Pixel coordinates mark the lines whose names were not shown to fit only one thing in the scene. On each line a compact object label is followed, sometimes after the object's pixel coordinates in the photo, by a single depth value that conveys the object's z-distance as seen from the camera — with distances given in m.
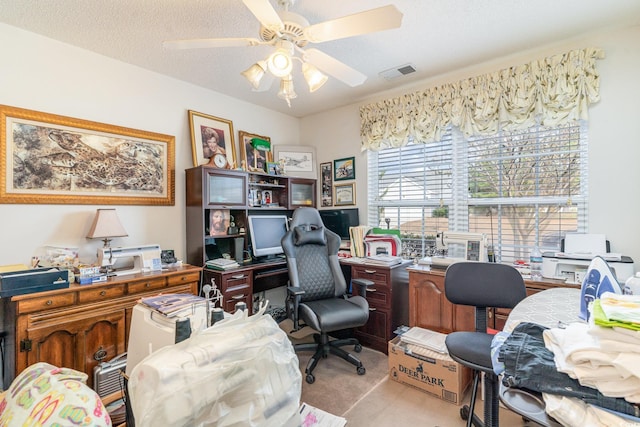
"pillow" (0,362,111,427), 0.82
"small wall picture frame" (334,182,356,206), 3.70
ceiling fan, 1.43
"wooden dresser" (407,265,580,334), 2.38
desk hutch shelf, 2.84
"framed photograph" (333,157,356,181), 3.70
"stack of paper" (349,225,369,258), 3.27
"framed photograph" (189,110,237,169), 3.08
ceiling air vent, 2.77
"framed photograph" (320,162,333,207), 3.91
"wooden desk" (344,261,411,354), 2.80
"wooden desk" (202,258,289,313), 2.76
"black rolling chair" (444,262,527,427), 1.53
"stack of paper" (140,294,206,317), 1.23
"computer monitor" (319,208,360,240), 3.55
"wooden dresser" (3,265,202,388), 1.84
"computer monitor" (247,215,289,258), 3.23
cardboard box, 2.08
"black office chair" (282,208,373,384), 2.43
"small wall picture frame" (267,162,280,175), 3.64
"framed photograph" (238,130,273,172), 3.51
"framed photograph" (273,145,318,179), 3.90
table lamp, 2.33
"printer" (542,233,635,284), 2.01
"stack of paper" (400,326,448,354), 2.25
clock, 3.02
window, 2.46
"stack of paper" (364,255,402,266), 2.89
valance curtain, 2.31
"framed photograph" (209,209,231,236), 3.01
